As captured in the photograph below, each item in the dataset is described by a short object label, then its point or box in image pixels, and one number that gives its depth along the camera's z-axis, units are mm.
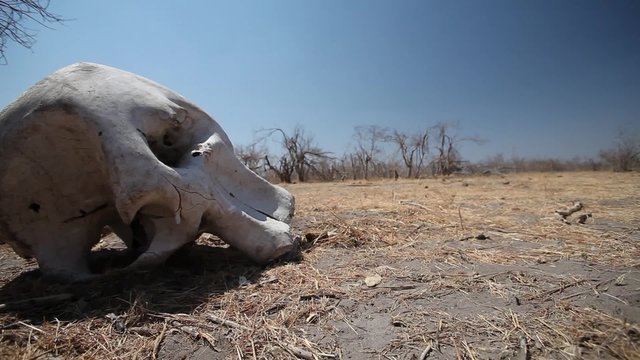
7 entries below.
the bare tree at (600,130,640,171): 20703
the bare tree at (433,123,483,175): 28656
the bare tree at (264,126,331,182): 25047
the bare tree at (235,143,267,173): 25548
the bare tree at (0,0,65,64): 4207
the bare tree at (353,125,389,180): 30078
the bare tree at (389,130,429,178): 30161
